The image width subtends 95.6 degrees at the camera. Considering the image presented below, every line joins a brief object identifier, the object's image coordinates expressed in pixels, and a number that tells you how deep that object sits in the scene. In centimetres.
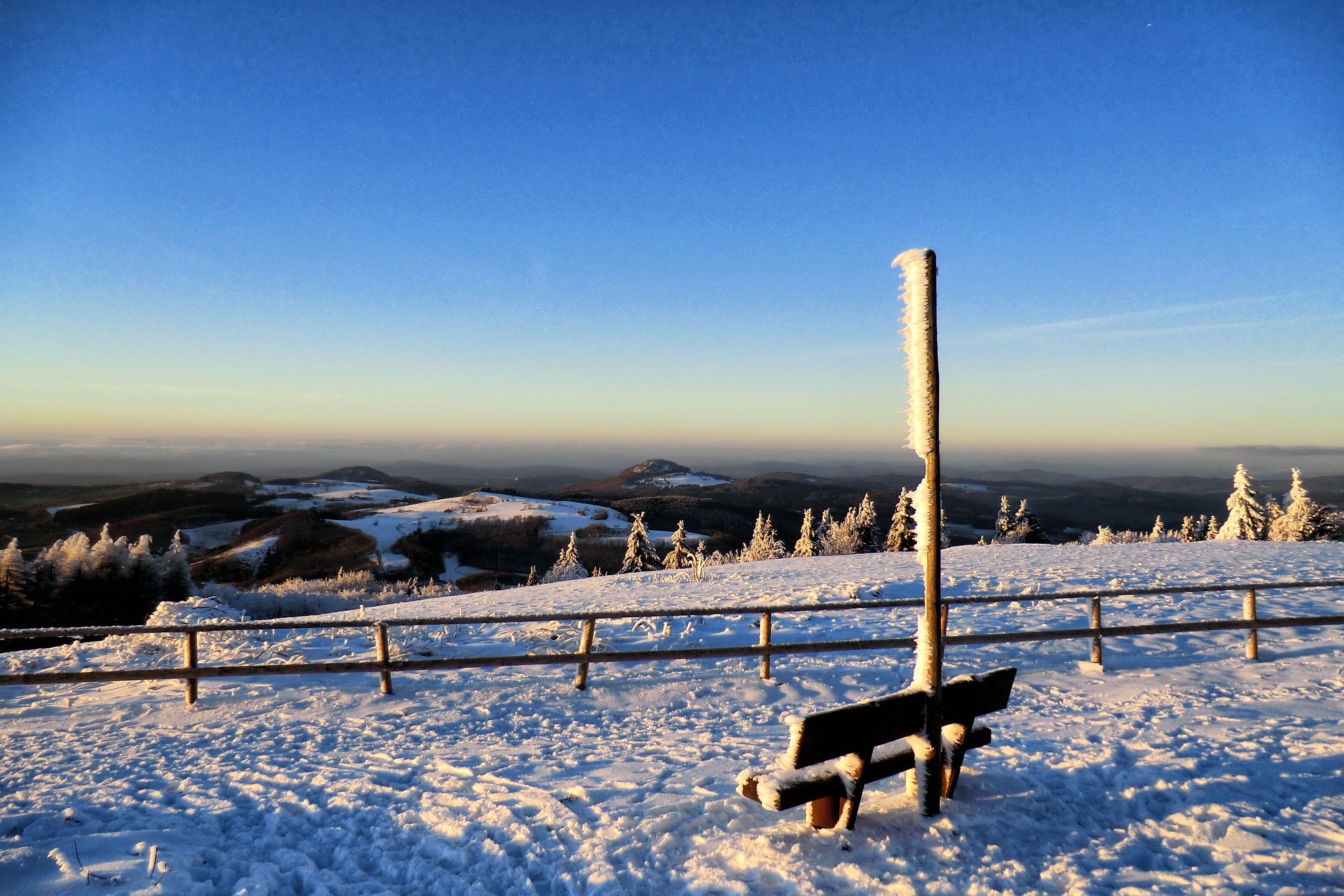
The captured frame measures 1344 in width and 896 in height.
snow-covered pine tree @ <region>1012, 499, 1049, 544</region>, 4997
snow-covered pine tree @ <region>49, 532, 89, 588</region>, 4841
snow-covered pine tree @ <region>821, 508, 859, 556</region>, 5433
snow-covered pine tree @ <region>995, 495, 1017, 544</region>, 5559
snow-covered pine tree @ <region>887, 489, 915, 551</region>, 4738
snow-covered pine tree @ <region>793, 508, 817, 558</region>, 4975
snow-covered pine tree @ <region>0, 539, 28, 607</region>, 4212
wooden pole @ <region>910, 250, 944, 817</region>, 474
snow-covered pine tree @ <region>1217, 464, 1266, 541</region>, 3844
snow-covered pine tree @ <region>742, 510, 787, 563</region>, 5197
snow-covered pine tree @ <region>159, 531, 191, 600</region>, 5188
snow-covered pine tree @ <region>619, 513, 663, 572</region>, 4816
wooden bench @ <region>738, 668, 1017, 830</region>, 450
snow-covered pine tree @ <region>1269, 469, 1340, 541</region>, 3500
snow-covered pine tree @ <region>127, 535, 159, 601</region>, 5128
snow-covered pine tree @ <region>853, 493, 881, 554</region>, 5334
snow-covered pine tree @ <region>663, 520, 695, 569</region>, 4472
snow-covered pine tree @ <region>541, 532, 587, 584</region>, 5066
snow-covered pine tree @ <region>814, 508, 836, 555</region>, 6291
